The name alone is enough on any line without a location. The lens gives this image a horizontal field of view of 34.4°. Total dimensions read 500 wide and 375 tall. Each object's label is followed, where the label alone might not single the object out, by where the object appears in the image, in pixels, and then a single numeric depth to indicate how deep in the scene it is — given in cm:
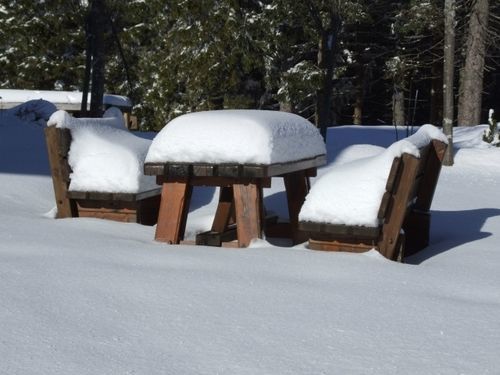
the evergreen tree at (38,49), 2972
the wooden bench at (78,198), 707
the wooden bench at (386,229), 570
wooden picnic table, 609
